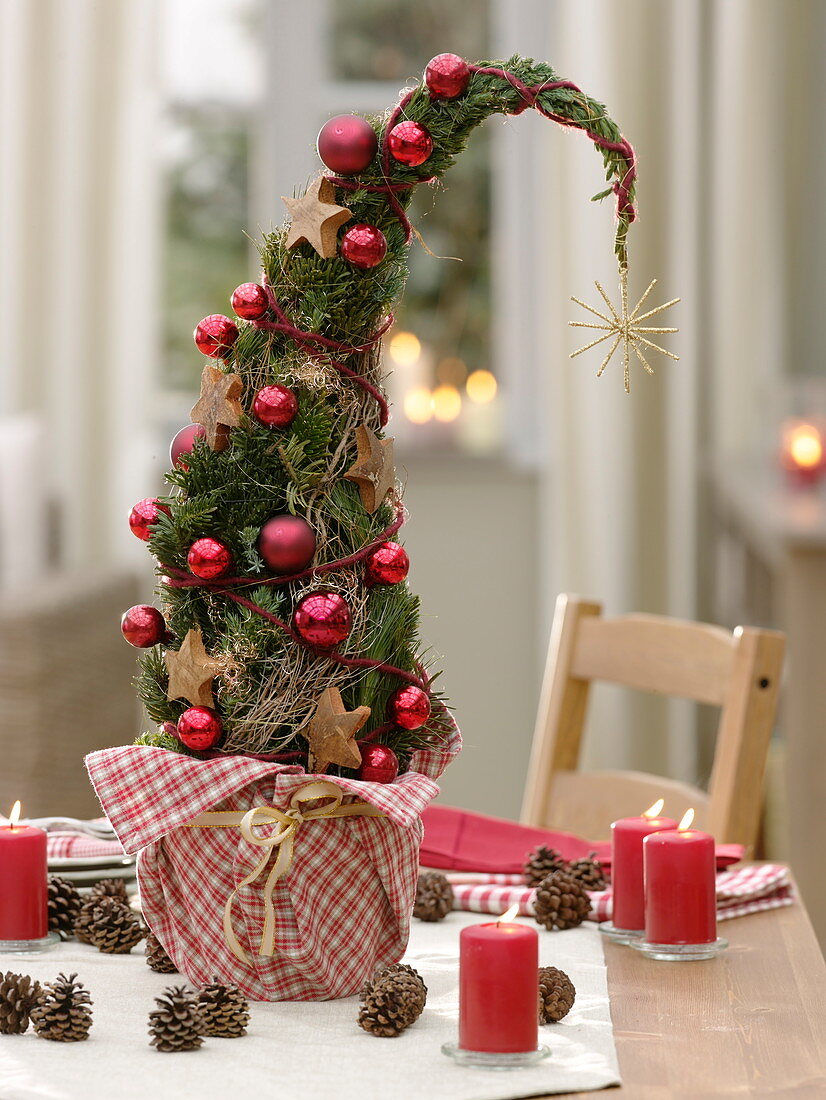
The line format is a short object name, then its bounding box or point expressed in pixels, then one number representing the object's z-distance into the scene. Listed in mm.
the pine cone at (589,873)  2336
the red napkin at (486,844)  2444
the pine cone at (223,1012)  1990
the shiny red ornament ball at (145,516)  2110
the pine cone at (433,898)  2300
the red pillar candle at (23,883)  2173
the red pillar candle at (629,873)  2225
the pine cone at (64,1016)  1979
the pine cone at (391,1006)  1987
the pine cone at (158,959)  2156
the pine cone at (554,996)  2011
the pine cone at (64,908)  2250
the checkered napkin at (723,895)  2311
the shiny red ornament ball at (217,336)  2123
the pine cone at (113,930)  2212
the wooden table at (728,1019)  1915
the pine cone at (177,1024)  1964
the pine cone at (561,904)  2264
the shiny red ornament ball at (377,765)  2072
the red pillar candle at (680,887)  2161
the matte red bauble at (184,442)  2112
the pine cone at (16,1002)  1994
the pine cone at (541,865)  2374
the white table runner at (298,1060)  1893
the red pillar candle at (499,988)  1916
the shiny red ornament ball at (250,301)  2081
